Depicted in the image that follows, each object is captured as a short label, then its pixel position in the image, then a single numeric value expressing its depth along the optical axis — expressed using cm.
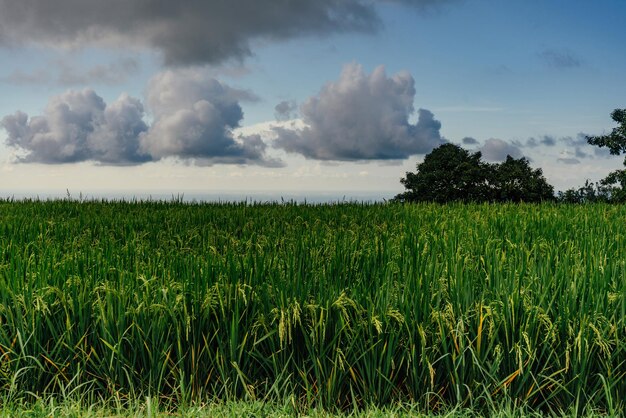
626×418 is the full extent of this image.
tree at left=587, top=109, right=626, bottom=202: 2242
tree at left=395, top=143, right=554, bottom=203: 2555
